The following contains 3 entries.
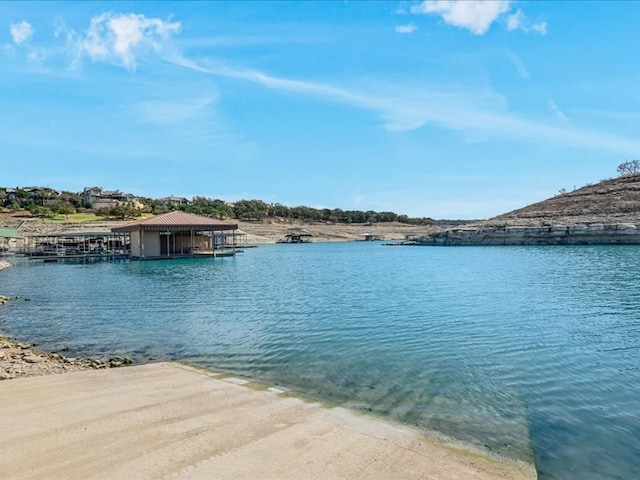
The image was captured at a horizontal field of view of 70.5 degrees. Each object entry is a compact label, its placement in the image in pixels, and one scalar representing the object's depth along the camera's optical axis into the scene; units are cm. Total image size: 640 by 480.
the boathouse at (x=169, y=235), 4638
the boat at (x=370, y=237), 12836
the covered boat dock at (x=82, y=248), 5100
